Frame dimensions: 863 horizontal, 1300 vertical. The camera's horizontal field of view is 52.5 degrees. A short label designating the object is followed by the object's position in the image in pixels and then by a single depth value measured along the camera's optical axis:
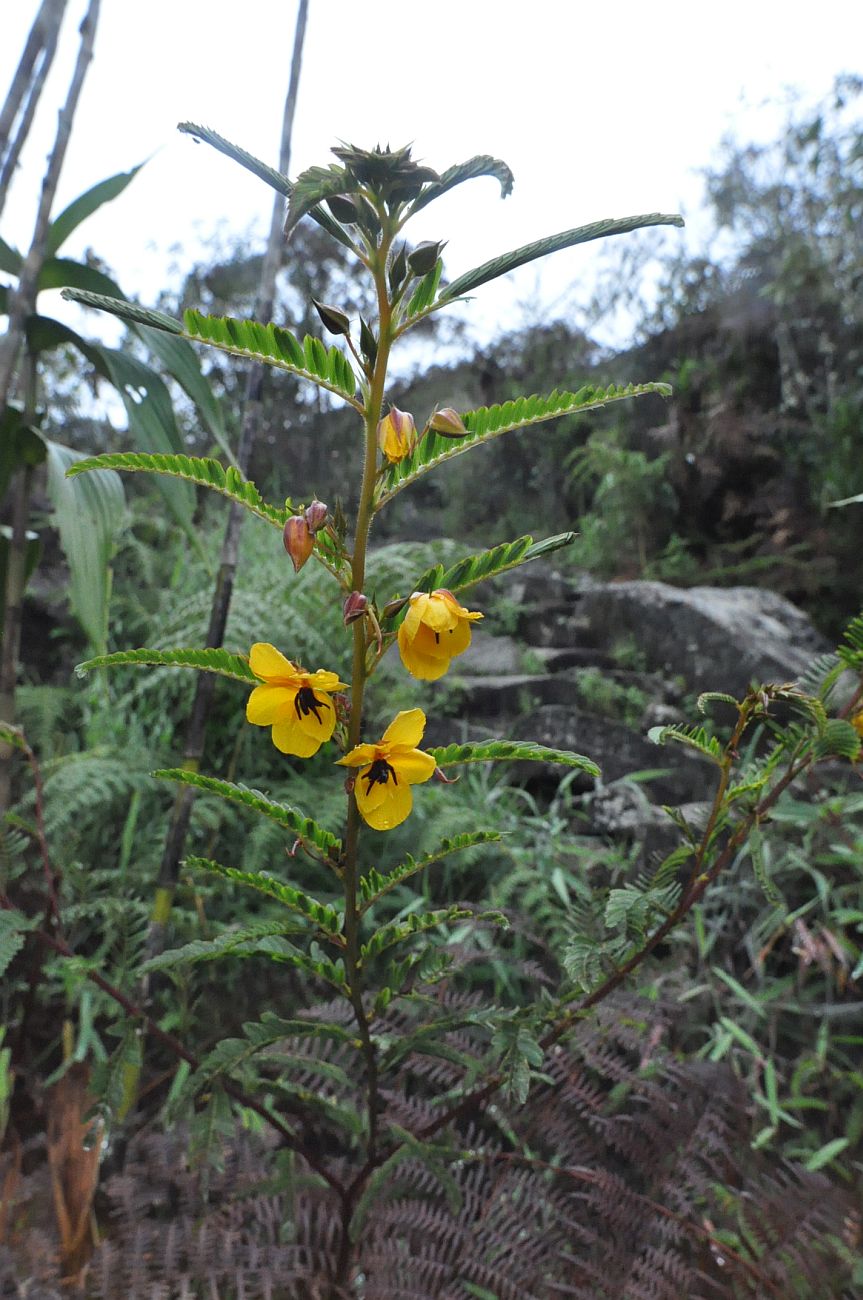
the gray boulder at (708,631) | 2.16
